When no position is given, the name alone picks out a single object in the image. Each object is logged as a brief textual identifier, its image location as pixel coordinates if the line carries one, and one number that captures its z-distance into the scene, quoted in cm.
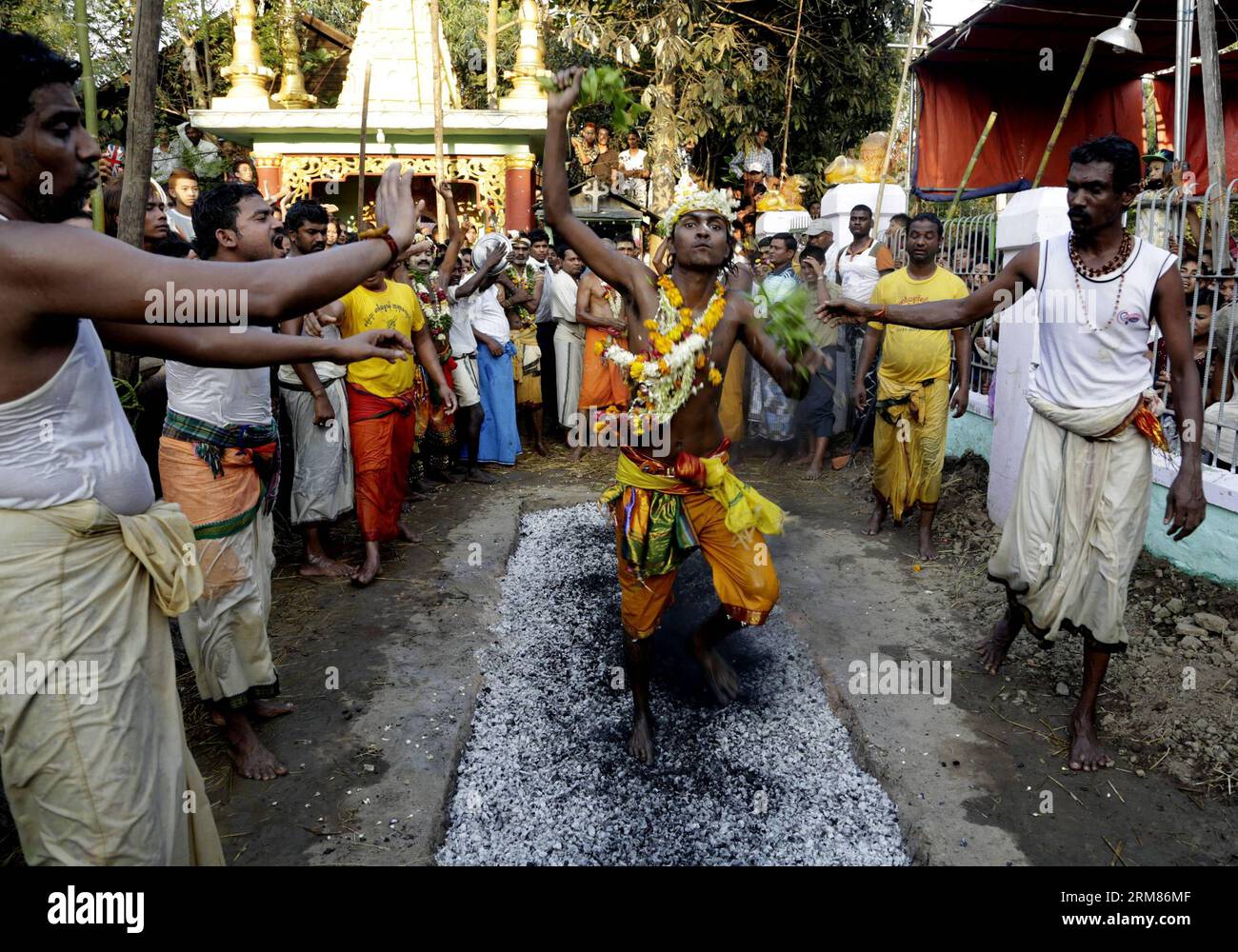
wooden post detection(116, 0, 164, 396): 382
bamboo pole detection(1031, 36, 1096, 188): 806
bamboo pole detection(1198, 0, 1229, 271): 692
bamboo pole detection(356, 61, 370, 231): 526
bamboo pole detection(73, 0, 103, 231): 388
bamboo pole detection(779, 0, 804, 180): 1248
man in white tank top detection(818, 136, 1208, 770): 347
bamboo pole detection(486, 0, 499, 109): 1306
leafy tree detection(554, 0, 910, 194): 1181
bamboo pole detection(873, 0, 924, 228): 989
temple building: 1164
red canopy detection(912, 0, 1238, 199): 1095
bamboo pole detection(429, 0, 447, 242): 899
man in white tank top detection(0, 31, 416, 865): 172
